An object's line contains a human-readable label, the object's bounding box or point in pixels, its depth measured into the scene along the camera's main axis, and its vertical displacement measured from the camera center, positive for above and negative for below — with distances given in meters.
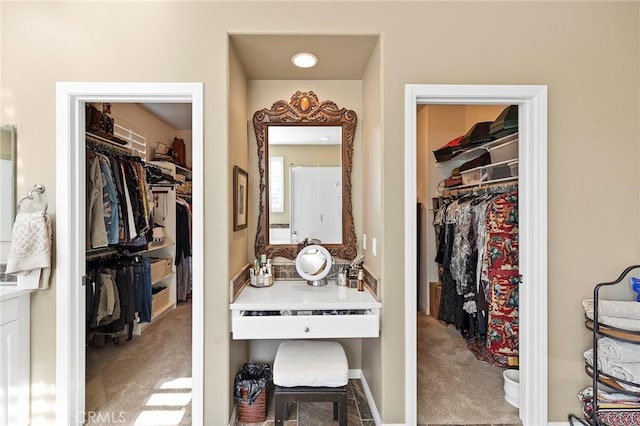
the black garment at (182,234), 4.56 -0.32
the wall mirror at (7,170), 1.94 +0.23
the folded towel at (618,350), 1.78 -0.73
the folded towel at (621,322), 1.77 -0.59
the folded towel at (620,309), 1.81 -0.52
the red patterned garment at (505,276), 2.72 -0.51
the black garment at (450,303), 3.46 -0.95
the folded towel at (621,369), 1.74 -0.82
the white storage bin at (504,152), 2.80 +0.49
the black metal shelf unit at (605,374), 1.75 -0.86
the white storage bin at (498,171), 2.90 +0.34
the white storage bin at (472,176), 3.22 +0.33
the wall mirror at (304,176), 2.68 +0.27
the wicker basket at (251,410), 2.15 -1.24
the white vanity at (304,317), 1.92 -0.60
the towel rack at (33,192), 1.92 +0.10
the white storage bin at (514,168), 2.78 +0.34
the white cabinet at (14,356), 1.82 -0.79
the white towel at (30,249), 1.84 -0.20
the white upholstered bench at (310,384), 1.88 -0.94
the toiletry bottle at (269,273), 2.46 -0.45
